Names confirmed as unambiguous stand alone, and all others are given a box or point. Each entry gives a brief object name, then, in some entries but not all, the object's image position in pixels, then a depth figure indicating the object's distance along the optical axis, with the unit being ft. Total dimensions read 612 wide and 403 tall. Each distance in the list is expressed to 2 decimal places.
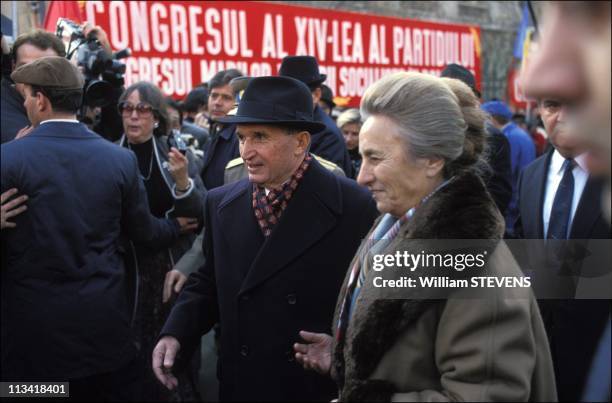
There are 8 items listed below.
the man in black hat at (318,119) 14.17
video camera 13.00
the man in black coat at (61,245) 10.05
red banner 26.32
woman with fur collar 5.21
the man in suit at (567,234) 8.50
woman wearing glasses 12.77
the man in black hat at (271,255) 8.20
